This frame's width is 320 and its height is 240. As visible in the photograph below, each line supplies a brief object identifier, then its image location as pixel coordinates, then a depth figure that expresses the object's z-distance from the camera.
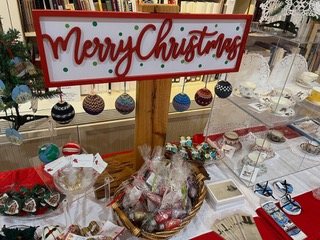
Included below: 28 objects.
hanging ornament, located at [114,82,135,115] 0.95
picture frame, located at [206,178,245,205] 1.01
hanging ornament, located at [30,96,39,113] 0.93
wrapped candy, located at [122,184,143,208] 0.86
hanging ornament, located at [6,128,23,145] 0.90
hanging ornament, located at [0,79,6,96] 0.78
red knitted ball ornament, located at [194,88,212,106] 1.05
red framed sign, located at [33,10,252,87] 0.63
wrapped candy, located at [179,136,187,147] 1.18
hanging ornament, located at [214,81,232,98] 1.05
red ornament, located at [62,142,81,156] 0.94
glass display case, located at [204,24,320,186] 1.08
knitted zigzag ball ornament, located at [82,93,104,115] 0.93
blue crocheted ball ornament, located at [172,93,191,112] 1.00
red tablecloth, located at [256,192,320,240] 0.95
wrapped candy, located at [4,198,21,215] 0.86
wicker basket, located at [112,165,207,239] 0.77
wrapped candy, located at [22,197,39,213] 0.87
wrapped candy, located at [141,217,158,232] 0.81
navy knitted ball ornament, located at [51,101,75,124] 0.90
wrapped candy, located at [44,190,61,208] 0.89
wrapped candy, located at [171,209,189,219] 0.85
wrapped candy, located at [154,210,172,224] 0.82
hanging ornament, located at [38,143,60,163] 0.90
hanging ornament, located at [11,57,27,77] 0.80
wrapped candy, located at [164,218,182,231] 0.80
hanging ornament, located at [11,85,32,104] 0.80
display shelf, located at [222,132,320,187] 1.21
